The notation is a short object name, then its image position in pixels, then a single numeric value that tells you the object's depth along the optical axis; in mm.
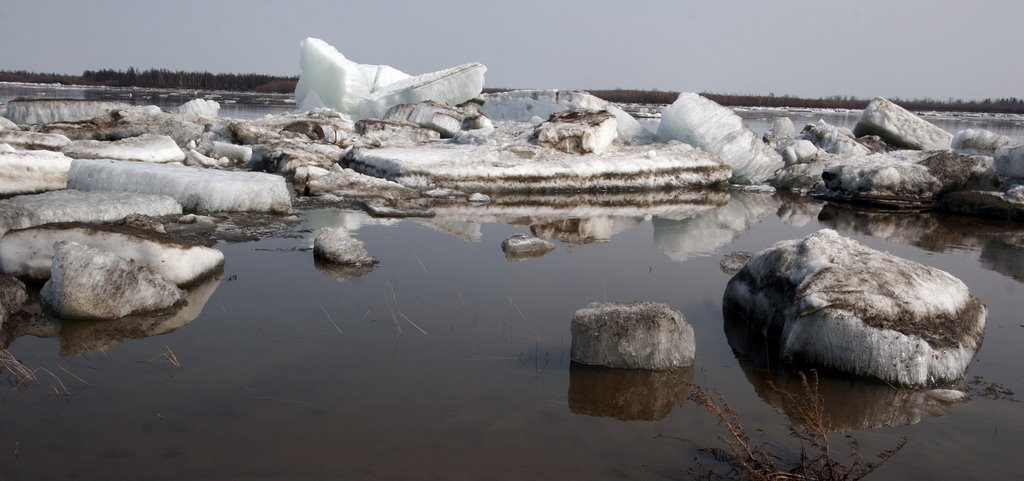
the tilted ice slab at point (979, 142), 13273
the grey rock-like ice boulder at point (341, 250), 5477
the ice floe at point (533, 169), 10062
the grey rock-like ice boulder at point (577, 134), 11219
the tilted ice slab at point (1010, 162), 10672
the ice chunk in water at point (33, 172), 7195
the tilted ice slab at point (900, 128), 16345
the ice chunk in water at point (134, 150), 9453
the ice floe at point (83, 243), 4477
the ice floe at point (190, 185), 7234
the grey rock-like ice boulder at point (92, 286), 3854
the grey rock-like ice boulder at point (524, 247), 6169
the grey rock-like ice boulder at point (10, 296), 3862
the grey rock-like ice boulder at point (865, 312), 3580
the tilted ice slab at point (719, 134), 12742
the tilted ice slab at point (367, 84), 18484
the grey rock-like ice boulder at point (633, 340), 3613
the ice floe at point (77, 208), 5262
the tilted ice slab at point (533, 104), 16025
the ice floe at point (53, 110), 14023
